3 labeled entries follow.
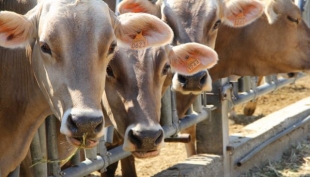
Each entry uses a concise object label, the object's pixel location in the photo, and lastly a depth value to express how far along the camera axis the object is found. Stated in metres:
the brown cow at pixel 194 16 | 5.67
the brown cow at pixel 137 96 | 4.63
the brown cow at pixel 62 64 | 4.01
